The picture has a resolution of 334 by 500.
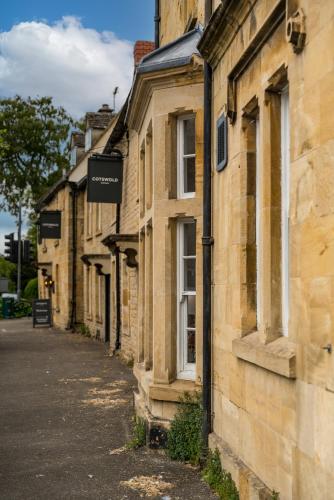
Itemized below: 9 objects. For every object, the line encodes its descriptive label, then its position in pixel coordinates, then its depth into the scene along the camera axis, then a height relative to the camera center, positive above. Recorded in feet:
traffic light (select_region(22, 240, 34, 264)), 110.52 +5.18
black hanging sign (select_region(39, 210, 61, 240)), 91.20 +8.42
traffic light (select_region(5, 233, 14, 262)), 96.05 +5.57
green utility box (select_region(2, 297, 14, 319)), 133.59 -5.39
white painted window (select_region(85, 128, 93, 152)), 89.16 +20.46
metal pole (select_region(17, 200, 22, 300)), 145.61 +12.21
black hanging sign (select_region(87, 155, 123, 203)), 52.80 +8.73
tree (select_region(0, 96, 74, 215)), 143.64 +30.64
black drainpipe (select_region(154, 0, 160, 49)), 42.04 +17.00
